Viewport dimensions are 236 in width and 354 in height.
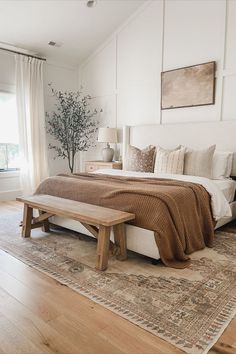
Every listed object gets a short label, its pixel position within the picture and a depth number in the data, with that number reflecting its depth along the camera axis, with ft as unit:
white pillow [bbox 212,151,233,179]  11.80
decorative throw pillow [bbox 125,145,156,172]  12.89
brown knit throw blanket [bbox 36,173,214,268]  7.42
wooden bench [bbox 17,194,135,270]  7.12
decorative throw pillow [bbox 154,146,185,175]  11.73
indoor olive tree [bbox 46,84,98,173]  17.85
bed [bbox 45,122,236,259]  7.64
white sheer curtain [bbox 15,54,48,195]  16.26
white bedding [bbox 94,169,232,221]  9.39
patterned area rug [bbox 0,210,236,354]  5.12
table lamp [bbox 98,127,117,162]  16.65
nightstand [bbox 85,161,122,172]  15.88
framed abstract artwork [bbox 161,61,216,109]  13.23
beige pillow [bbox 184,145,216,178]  11.43
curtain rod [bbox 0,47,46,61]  15.58
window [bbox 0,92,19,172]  16.22
